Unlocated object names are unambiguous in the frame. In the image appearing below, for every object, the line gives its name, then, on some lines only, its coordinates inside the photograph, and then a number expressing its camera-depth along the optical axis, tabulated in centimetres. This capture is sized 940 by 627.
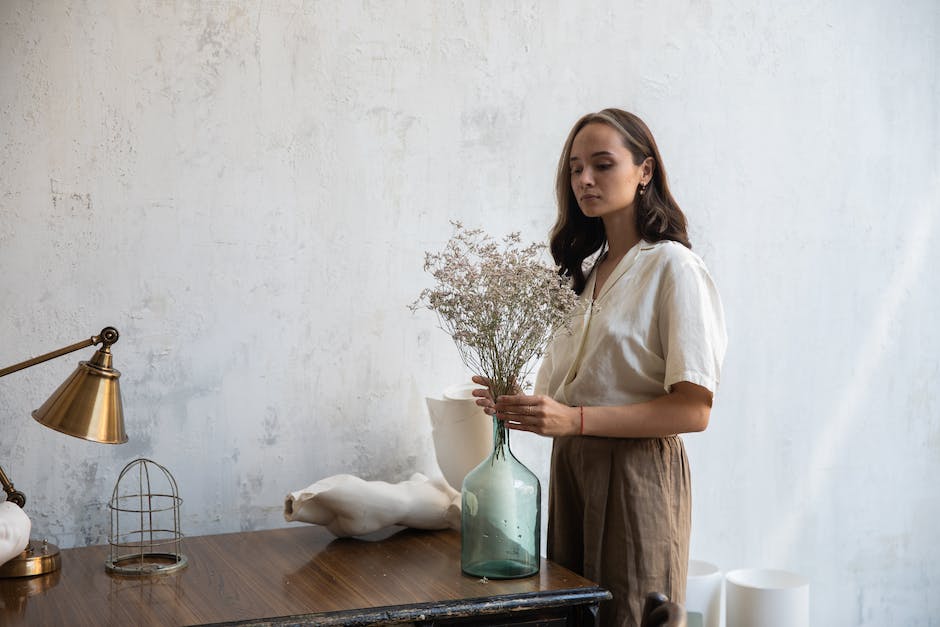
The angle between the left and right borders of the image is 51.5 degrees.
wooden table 175
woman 205
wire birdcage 222
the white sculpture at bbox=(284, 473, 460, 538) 218
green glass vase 188
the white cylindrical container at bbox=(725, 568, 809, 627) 281
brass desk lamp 189
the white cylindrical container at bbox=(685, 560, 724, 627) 286
